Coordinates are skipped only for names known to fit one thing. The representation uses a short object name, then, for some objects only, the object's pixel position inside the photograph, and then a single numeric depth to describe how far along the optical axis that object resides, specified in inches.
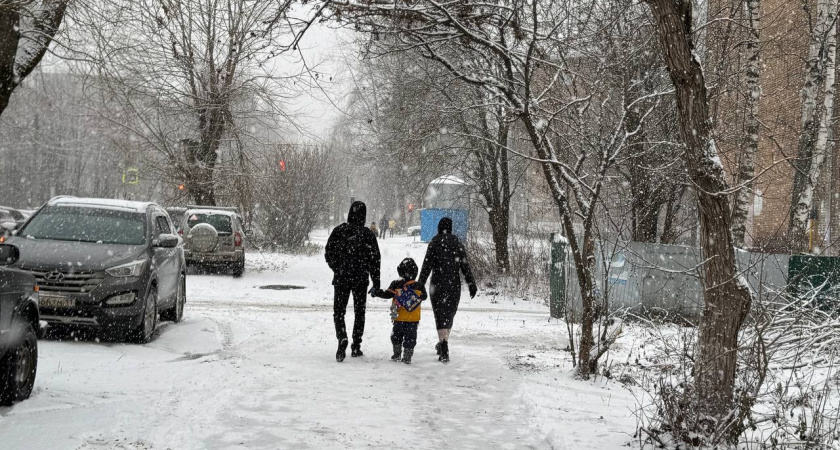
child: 369.1
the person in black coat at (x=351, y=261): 368.5
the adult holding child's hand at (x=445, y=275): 380.5
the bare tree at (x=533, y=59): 269.1
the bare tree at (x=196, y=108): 948.6
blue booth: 1115.8
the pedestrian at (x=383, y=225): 2187.5
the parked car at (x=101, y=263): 364.8
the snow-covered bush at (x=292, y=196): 1248.2
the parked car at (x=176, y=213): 943.0
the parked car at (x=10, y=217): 1057.6
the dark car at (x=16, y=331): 232.1
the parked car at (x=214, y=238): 811.4
